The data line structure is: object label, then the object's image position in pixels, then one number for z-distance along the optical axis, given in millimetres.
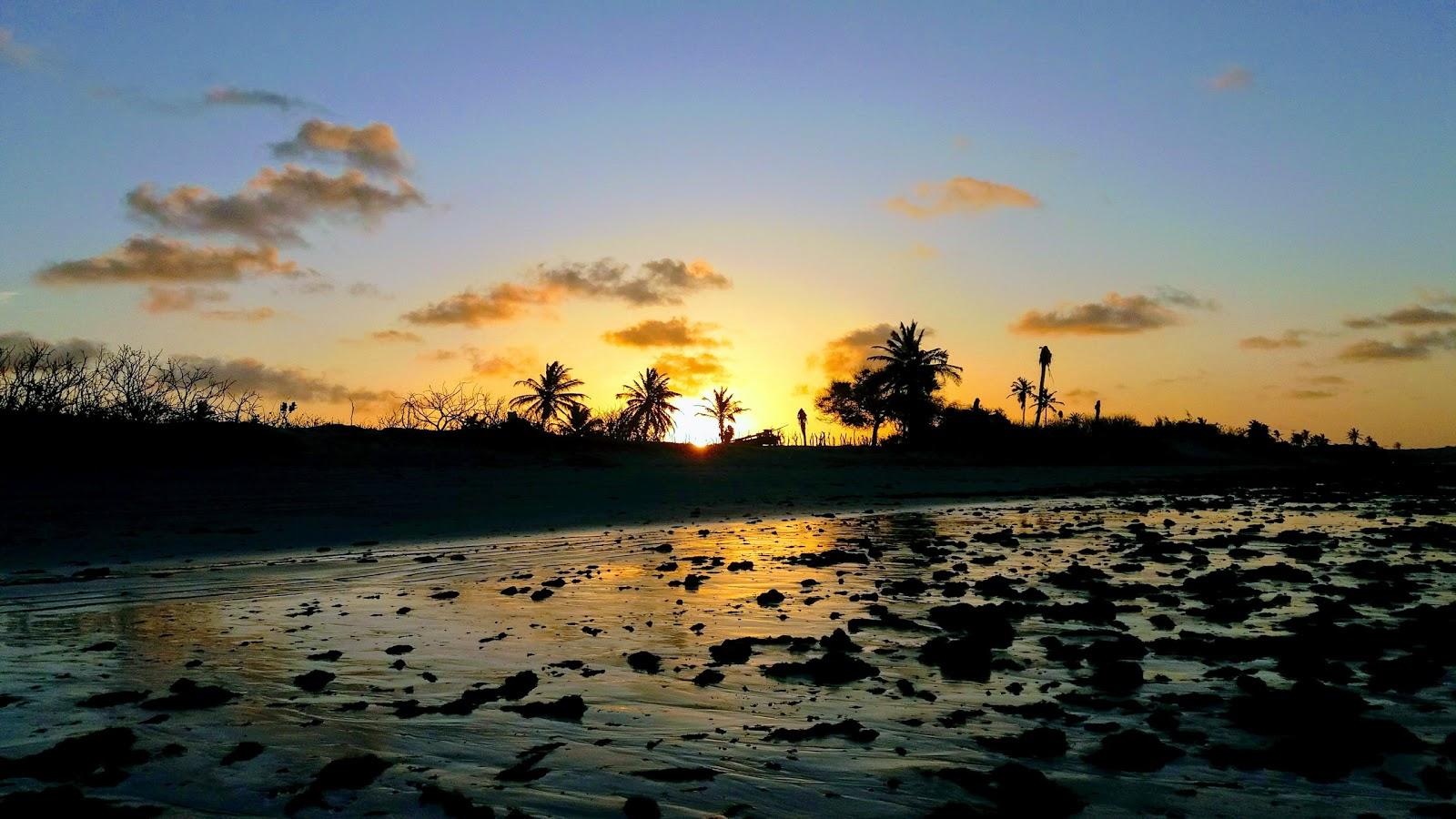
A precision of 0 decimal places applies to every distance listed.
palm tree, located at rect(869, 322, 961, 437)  74688
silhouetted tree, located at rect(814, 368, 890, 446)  79731
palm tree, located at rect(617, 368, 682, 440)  84188
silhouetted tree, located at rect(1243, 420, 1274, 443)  74500
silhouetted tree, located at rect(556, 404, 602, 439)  67831
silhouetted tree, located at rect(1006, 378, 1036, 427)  103400
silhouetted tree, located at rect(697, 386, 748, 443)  93500
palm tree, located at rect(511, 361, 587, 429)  76250
